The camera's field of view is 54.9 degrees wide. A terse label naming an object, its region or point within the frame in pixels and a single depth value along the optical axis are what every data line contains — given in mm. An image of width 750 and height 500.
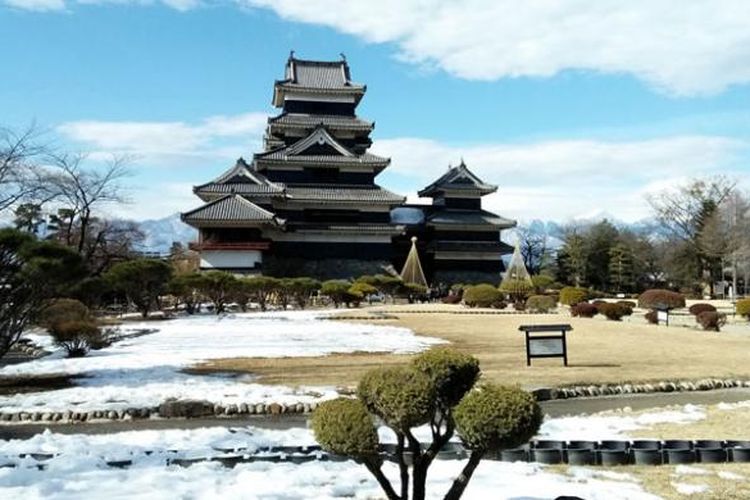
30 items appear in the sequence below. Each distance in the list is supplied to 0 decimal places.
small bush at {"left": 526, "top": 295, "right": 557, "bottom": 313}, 38000
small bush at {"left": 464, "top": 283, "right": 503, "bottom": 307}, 40862
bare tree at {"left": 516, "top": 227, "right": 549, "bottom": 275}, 80031
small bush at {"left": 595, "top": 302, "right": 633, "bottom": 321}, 32125
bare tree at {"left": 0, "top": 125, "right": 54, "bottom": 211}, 28469
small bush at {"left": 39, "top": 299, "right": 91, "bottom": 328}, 17070
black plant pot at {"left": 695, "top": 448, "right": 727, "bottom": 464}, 7516
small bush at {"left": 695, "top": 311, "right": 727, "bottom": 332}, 26469
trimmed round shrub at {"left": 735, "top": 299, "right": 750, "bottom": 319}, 32838
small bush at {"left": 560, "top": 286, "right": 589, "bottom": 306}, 42688
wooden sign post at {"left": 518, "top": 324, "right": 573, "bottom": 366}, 15453
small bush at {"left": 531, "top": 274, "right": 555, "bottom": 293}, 50297
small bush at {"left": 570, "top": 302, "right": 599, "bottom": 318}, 34656
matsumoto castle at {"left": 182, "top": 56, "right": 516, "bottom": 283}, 46781
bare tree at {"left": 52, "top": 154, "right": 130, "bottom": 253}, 39219
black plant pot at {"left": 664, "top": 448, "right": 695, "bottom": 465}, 7484
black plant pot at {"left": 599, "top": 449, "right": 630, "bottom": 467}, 7465
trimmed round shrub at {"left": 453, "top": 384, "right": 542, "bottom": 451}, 5102
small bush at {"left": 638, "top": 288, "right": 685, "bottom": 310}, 33688
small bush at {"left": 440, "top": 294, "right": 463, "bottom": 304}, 46372
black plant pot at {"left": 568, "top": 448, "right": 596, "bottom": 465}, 7508
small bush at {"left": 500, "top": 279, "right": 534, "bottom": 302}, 45750
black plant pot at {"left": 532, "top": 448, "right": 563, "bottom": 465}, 7557
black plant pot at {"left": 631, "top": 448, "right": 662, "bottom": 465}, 7465
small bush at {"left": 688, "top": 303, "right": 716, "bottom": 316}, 31530
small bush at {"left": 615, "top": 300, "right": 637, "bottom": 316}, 32531
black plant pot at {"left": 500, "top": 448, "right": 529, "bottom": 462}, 7645
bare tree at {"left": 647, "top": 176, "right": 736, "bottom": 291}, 62500
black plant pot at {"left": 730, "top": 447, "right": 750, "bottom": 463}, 7516
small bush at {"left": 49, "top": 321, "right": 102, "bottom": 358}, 17016
